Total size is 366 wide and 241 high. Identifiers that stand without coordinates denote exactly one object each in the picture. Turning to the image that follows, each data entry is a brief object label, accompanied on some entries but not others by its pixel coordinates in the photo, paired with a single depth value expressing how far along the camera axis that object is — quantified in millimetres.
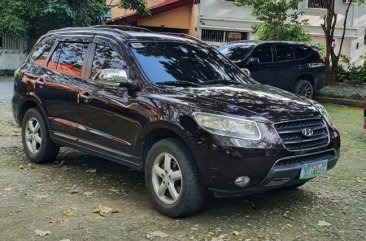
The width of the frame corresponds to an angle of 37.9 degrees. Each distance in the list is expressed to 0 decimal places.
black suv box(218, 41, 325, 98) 13109
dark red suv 4727
